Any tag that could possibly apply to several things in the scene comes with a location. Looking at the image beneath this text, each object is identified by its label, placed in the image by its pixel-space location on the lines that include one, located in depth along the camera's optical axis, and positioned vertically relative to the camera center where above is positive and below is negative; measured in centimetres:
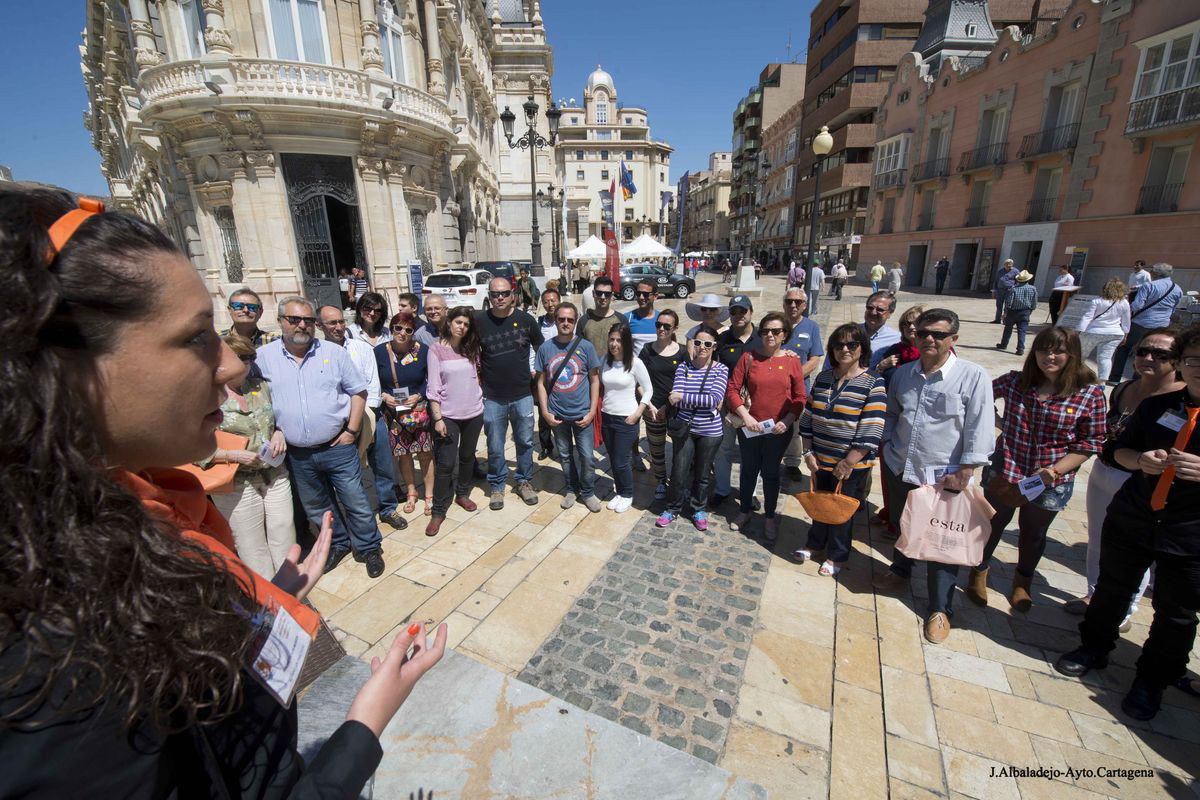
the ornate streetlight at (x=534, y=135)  1617 +455
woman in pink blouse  454 -117
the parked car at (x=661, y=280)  2330 -70
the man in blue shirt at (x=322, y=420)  354 -109
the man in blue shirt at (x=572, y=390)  477 -117
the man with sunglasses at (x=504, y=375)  475 -103
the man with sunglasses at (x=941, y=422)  321 -103
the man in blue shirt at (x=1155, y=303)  752 -63
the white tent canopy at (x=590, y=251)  2127 +60
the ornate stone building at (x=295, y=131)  1398 +407
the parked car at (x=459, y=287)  1538 -64
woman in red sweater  421 -116
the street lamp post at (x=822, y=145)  1080 +249
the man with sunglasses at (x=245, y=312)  356 -31
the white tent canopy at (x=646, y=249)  2200 +68
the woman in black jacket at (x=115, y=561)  61 -39
